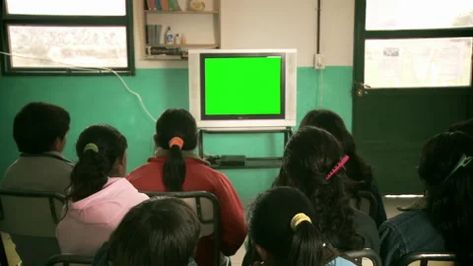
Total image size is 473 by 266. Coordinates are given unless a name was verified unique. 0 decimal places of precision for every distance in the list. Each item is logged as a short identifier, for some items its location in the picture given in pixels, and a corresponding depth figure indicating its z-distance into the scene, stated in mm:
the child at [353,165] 2055
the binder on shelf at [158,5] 3863
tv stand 3467
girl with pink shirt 1550
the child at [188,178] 2014
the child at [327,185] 1476
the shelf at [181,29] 3969
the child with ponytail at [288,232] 1059
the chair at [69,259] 1310
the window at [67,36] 4020
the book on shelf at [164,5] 3861
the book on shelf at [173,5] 3873
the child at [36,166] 2035
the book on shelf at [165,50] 3967
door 4117
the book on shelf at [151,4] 3863
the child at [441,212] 1388
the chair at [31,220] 1858
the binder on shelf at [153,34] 3982
